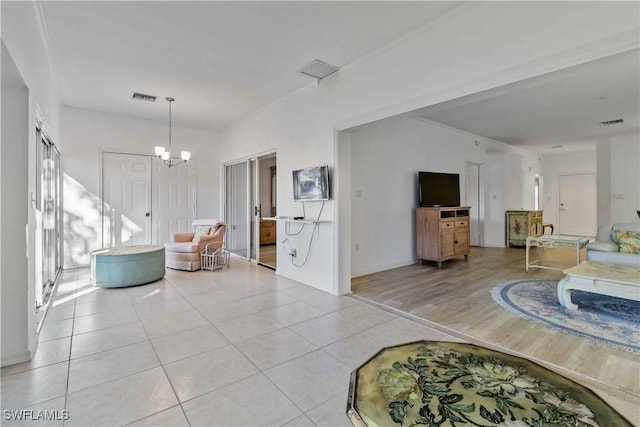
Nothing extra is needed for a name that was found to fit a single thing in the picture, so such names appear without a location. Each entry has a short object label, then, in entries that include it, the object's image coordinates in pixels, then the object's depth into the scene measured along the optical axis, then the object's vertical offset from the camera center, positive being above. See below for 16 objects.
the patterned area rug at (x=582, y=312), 2.67 -1.09
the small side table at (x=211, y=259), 5.28 -0.85
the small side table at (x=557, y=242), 4.51 -0.48
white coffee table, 2.83 -0.70
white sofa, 3.85 -0.51
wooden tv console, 5.39 -0.42
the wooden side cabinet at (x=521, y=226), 7.47 -0.37
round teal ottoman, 4.14 -0.79
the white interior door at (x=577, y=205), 9.73 +0.21
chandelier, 4.78 +0.97
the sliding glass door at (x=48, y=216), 2.94 -0.05
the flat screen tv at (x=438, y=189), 5.70 +0.45
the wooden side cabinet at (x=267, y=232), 8.02 -0.57
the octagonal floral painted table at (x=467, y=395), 1.49 -1.05
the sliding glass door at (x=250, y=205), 5.93 +0.15
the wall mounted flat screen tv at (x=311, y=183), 3.96 +0.40
